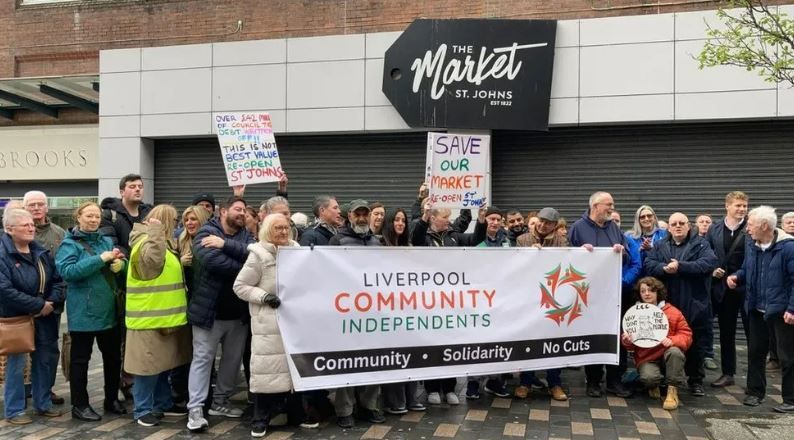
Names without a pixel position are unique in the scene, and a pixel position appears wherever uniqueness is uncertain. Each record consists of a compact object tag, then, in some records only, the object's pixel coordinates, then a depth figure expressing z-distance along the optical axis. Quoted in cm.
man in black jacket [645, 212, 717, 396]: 648
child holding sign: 619
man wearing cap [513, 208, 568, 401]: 633
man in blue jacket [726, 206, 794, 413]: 601
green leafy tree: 580
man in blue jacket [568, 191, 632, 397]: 645
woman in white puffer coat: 510
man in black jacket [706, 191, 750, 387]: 721
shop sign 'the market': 1123
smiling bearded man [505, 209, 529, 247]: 766
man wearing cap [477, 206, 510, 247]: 684
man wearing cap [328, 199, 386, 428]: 566
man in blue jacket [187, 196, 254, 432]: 526
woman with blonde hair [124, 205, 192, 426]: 531
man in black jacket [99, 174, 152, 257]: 611
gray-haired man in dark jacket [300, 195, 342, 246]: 611
